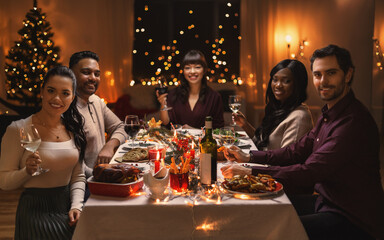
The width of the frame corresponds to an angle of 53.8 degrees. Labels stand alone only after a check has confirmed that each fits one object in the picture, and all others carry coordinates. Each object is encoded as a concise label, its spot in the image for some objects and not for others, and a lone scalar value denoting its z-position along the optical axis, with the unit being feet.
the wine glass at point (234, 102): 8.61
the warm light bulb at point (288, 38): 20.90
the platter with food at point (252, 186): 4.87
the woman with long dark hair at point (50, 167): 5.84
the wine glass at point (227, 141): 6.77
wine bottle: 5.22
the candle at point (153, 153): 6.35
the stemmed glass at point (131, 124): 7.00
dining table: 4.59
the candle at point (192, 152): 5.93
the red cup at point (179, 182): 5.07
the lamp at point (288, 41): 20.84
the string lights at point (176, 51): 21.91
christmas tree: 18.97
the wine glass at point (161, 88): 9.30
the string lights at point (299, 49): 21.06
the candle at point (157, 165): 5.23
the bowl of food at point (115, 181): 4.88
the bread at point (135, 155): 6.80
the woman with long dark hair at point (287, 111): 7.89
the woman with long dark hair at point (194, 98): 11.94
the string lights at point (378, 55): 18.28
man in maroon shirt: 5.41
